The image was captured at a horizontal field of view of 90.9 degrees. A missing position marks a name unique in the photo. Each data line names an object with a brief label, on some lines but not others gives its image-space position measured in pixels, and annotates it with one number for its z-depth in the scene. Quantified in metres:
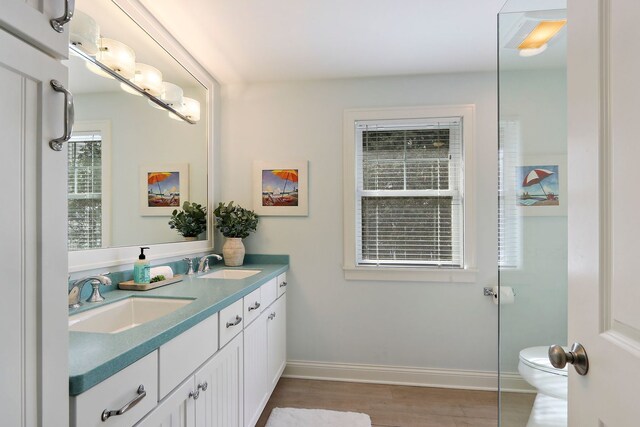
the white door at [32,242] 0.54
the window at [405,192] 2.51
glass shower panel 1.17
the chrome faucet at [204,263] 2.22
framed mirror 1.42
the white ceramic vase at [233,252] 2.46
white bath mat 1.95
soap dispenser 1.62
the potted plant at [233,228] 2.46
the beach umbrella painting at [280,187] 2.62
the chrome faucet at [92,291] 1.30
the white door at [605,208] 0.58
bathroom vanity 0.80
